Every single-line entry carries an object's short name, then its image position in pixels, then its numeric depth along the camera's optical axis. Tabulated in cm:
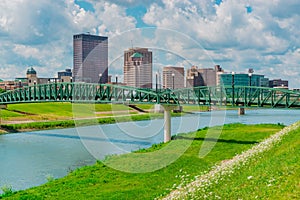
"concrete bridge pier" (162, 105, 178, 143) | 5212
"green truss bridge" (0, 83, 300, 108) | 4506
